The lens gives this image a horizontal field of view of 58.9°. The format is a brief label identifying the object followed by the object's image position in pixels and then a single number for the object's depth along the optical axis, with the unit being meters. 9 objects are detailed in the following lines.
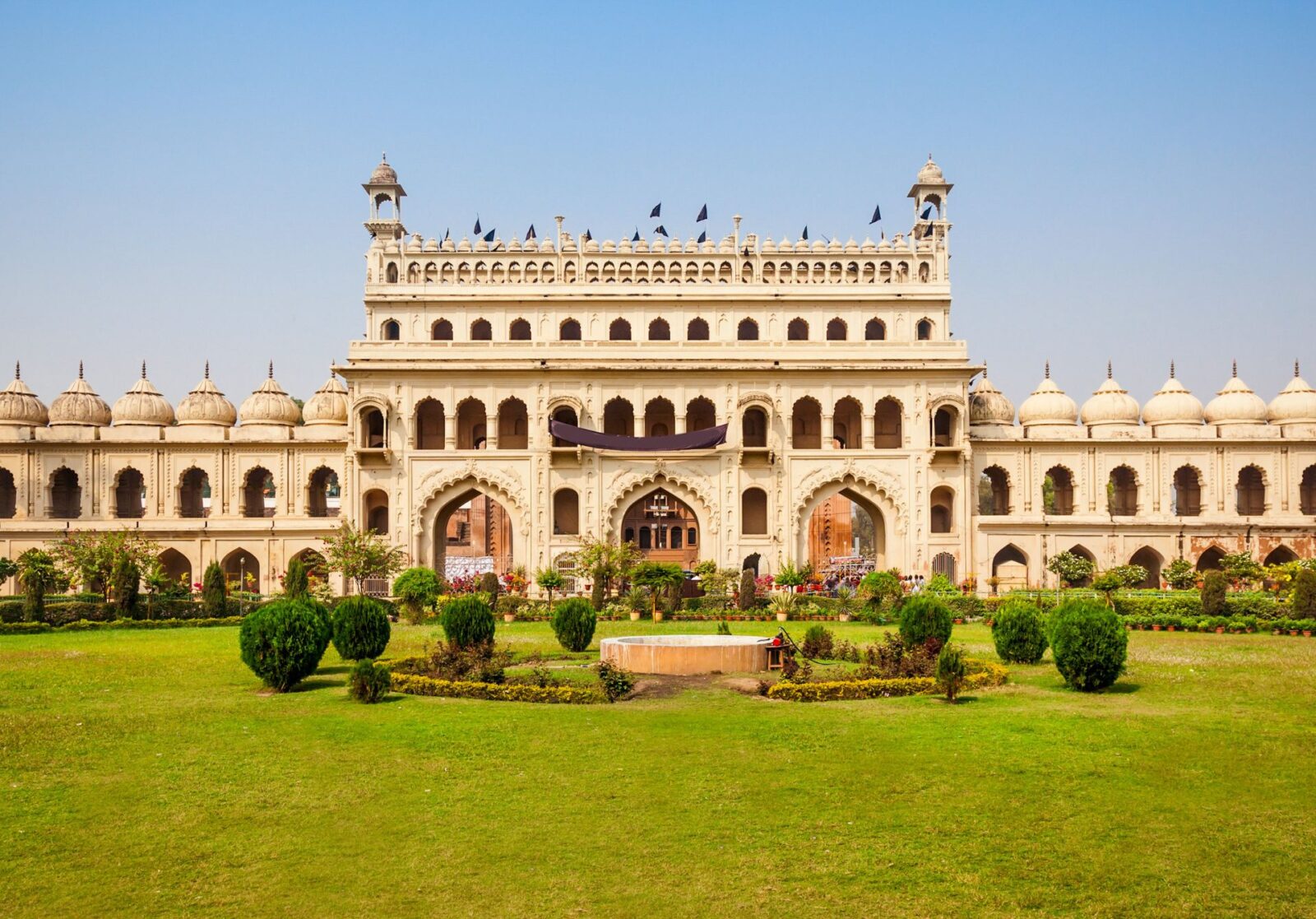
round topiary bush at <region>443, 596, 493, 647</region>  19.42
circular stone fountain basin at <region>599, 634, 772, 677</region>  19.19
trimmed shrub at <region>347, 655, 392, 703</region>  15.74
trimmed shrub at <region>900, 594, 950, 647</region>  19.22
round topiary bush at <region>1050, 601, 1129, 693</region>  15.96
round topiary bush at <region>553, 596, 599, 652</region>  22.19
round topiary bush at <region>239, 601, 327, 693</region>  16.61
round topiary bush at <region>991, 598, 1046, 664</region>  19.94
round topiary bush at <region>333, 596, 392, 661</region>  19.52
